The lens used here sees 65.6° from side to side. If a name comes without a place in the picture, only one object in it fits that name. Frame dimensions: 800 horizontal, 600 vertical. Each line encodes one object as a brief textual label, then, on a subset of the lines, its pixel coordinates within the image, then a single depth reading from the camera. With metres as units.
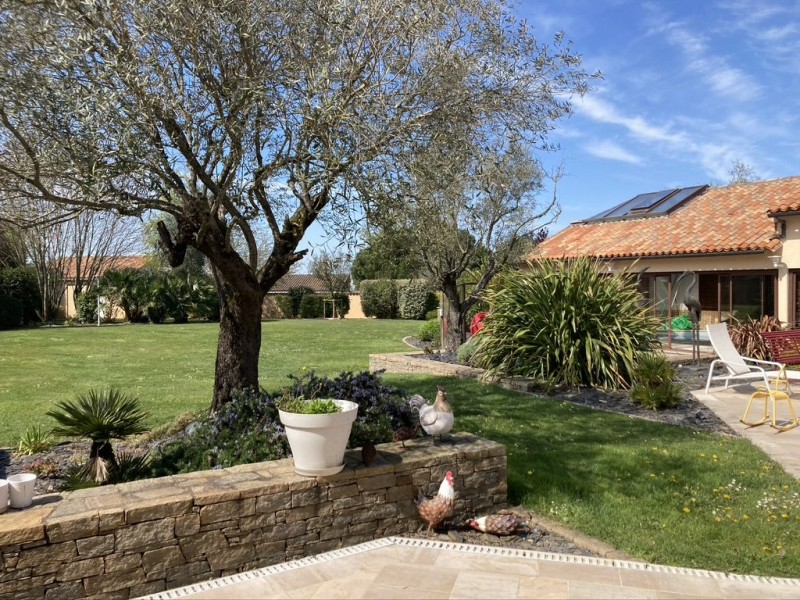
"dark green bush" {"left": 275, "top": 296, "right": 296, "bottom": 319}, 35.72
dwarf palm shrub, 5.00
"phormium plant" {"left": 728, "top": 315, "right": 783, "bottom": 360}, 12.96
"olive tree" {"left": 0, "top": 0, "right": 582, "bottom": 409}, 4.54
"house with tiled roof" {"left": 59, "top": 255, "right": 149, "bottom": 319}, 32.34
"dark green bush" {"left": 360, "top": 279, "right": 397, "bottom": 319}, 34.22
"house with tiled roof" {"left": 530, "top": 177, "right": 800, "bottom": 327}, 15.09
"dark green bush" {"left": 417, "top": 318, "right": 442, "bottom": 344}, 17.42
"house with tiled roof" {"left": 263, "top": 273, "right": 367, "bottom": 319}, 36.69
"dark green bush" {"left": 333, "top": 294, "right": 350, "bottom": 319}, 36.03
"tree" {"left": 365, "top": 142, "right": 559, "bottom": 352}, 11.42
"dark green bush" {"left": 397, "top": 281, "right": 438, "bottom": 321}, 32.62
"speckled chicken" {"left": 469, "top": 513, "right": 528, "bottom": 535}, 4.39
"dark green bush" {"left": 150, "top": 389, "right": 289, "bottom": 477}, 4.84
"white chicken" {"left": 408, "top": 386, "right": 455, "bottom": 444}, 4.82
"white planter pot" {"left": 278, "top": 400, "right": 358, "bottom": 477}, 3.99
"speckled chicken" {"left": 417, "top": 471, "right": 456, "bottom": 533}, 4.36
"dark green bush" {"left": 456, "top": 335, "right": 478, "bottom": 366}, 12.40
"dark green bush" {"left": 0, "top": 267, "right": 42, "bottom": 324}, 27.03
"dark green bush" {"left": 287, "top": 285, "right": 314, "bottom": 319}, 35.81
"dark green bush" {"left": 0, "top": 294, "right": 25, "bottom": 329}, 25.19
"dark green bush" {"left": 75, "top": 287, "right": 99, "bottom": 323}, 28.62
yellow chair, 7.49
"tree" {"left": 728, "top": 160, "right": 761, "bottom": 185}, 39.69
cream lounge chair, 8.86
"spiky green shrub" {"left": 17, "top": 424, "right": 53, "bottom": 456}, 6.46
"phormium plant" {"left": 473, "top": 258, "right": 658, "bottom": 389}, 10.33
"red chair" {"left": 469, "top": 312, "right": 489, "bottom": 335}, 14.44
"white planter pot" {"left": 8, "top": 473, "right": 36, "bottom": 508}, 3.44
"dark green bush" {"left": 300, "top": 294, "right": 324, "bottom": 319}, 35.75
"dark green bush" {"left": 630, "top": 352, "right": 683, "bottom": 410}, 8.77
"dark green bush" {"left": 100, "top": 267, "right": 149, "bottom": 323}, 28.94
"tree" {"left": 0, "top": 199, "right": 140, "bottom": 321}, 28.81
